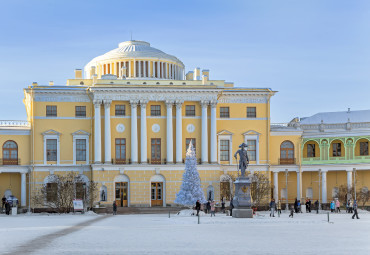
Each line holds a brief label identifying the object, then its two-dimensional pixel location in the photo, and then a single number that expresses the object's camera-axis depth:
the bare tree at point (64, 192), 58.03
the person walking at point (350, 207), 56.99
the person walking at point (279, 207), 51.38
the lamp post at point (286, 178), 64.77
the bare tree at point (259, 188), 62.31
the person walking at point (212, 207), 48.62
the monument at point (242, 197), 44.00
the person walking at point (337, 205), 57.75
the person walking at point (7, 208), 56.34
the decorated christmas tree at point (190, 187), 55.12
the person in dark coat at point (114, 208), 55.21
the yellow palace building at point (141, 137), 64.06
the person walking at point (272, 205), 49.11
